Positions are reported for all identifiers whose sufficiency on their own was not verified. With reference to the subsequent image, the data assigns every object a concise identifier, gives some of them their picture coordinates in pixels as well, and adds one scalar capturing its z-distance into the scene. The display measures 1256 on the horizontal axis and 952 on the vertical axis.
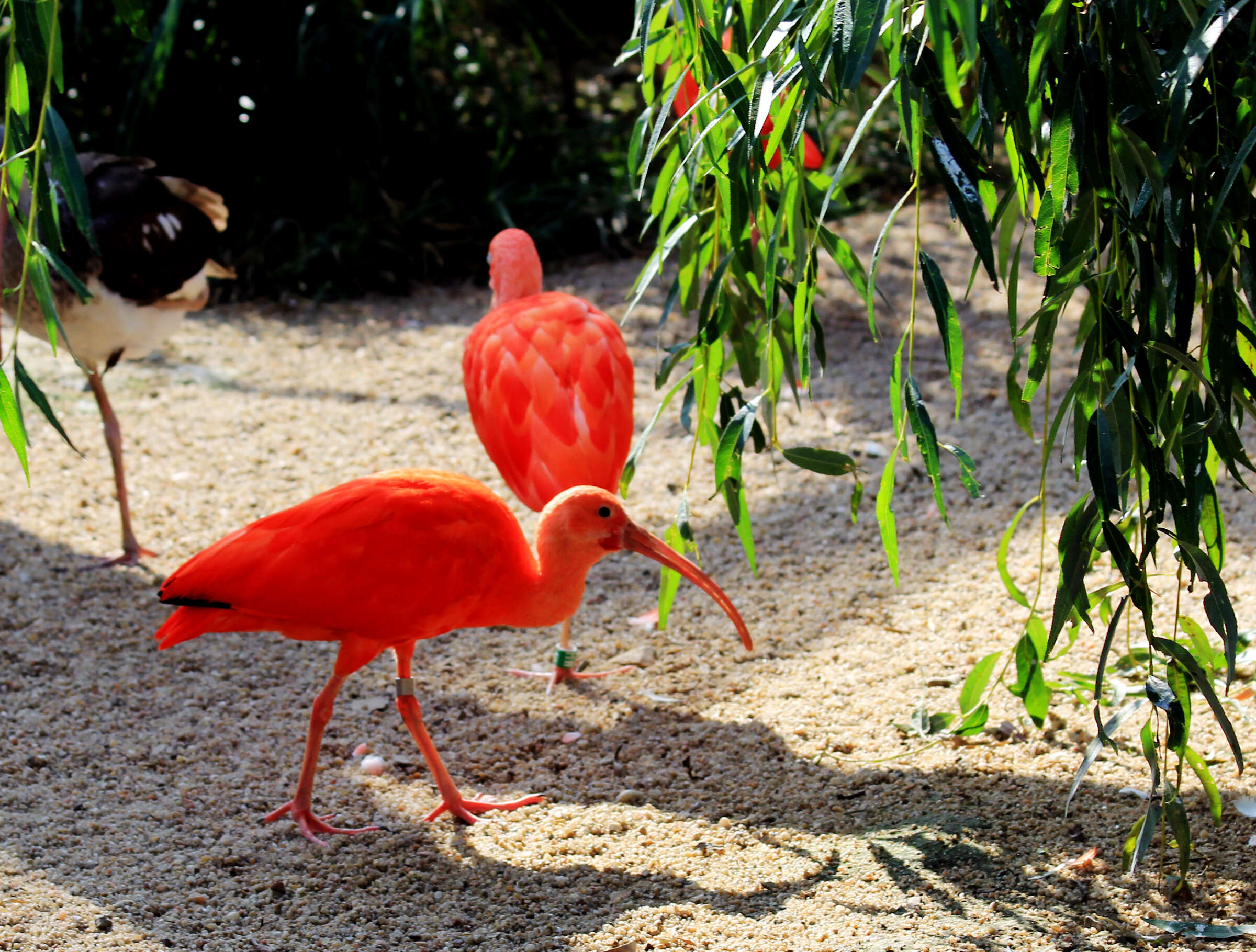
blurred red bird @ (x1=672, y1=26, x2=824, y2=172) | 3.79
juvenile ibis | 4.24
